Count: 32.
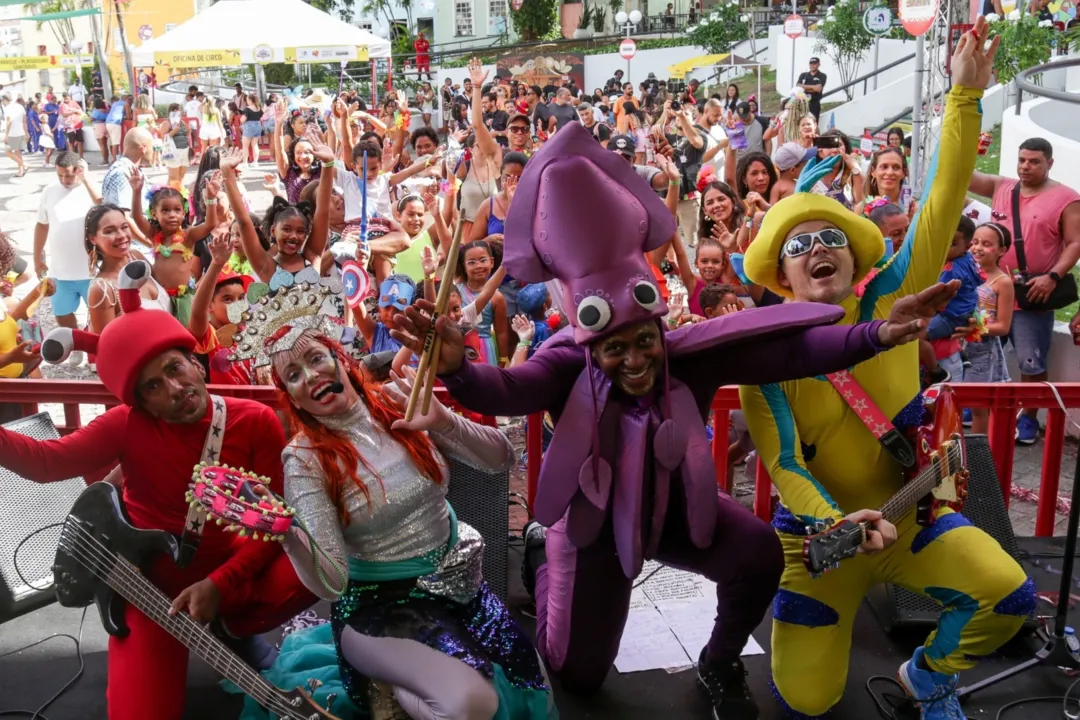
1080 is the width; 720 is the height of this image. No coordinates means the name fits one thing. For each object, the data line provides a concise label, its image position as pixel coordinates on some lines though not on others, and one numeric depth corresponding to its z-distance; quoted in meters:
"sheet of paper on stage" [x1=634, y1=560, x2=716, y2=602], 4.19
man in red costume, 3.27
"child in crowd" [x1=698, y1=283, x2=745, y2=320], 4.89
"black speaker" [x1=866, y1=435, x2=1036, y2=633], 4.04
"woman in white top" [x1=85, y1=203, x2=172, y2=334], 5.39
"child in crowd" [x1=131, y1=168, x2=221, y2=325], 5.79
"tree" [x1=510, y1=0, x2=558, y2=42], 43.19
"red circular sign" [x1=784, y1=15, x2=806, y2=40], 18.95
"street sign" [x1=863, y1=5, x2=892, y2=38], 14.21
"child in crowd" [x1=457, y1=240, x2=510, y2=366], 5.43
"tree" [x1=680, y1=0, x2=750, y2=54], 33.56
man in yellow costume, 3.16
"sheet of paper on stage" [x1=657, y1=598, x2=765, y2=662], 3.85
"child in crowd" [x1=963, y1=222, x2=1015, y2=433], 5.61
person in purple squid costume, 2.97
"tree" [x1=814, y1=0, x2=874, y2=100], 23.42
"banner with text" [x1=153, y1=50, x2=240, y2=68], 14.52
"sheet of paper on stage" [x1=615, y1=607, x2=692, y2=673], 3.77
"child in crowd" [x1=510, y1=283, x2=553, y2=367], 4.55
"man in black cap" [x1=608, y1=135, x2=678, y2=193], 7.25
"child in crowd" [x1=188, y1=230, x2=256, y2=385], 4.71
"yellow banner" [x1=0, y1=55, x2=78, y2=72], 30.23
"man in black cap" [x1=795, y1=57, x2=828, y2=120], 15.45
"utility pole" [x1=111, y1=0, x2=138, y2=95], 25.56
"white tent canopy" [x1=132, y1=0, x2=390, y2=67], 14.30
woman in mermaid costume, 2.98
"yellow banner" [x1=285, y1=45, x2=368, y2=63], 15.11
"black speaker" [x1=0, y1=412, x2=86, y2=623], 3.80
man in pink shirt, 6.00
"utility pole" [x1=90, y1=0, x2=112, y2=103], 26.30
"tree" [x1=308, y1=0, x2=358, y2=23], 47.64
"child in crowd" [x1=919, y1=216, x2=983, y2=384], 5.27
